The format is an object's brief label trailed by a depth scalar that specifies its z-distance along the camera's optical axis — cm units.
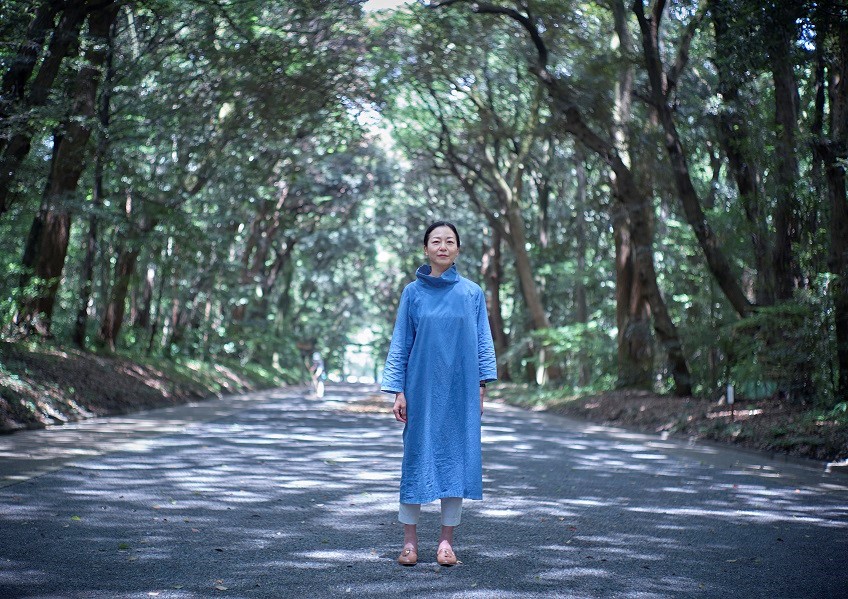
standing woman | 557
